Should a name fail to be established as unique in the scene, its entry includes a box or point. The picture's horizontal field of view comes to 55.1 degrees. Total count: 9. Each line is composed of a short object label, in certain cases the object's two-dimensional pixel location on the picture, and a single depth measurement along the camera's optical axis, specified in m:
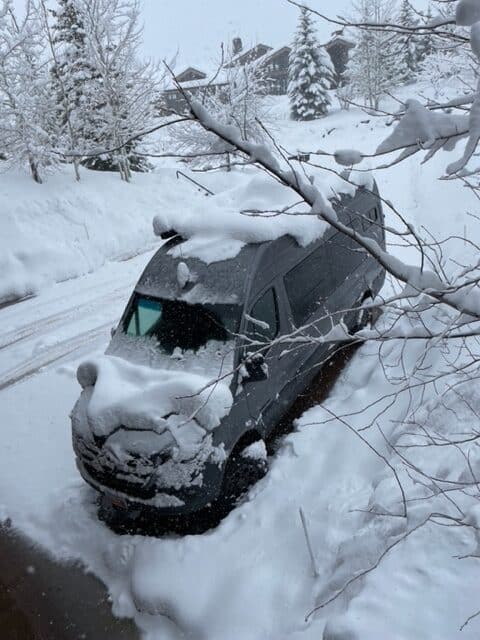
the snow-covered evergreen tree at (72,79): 17.05
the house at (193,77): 22.37
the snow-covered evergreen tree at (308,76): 33.84
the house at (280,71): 47.09
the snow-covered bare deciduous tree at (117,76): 16.77
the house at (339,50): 40.97
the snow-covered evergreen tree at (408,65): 33.91
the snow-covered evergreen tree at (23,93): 14.92
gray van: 3.95
